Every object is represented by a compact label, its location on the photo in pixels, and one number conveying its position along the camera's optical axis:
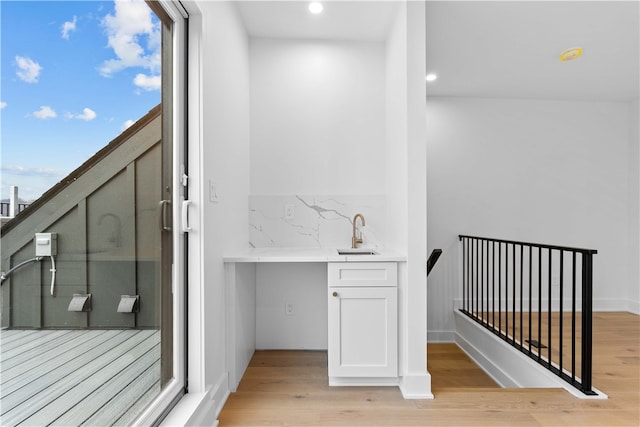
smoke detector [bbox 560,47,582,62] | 2.73
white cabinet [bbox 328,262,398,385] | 2.03
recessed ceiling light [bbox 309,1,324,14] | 2.26
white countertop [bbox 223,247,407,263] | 2.03
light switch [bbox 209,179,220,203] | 1.74
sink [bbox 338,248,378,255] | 2.45
